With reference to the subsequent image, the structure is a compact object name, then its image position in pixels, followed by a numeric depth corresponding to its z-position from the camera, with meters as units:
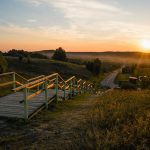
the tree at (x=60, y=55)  57.01
